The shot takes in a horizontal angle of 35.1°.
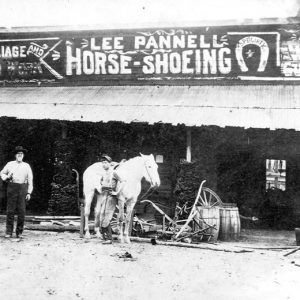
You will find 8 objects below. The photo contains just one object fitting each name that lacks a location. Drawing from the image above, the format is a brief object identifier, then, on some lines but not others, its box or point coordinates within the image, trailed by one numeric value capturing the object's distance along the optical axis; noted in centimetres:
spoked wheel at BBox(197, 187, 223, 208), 1124
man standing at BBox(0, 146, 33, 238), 979
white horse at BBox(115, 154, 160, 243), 975
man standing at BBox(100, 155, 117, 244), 952
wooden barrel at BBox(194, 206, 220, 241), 1041
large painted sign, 1308
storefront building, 1250
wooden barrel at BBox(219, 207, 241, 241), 1075
